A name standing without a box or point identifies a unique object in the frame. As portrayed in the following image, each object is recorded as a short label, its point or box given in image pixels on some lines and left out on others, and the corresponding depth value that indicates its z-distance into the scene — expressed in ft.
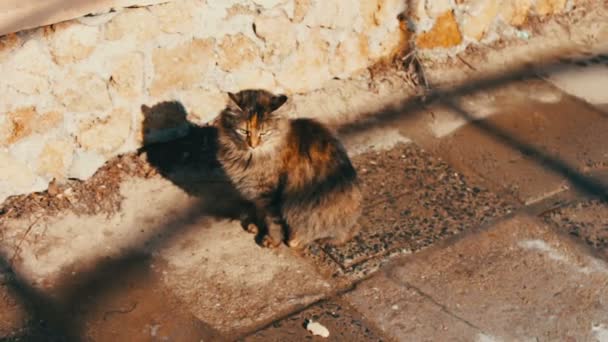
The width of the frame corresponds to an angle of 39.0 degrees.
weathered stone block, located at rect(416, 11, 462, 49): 20.61
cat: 14.62
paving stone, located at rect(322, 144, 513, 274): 15.70
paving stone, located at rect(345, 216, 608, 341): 14.03
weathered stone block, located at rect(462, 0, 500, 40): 20.94
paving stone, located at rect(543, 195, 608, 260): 16.08
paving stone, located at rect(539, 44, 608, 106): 20.58
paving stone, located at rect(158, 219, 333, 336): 14.17
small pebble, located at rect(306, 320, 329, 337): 13.80
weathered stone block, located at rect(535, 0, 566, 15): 22.30
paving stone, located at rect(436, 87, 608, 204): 17.63
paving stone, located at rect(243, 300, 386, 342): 13.73
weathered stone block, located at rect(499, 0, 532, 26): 21.62
